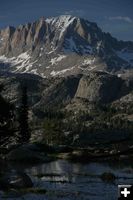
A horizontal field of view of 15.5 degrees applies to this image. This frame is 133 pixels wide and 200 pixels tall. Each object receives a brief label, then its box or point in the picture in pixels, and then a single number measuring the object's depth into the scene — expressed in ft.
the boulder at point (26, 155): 306.55
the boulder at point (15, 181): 164.86
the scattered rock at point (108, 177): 198.44
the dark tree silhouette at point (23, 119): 524.52
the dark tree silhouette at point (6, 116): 293.84
